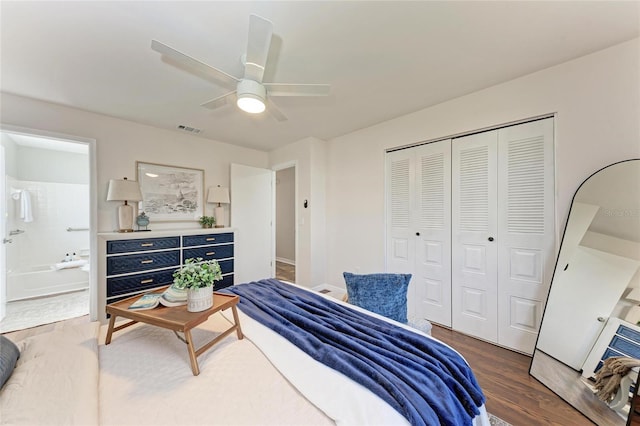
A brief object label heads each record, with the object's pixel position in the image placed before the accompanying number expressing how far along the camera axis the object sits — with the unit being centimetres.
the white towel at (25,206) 347
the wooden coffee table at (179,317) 111
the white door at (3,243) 287
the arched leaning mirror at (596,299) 150
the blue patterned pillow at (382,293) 184
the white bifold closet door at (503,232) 211
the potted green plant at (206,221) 373
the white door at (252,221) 399
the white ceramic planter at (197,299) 128
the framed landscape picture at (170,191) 328
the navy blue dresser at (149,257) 270
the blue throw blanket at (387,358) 89
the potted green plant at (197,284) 129
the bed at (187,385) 81
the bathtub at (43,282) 329
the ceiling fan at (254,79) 126
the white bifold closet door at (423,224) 267
